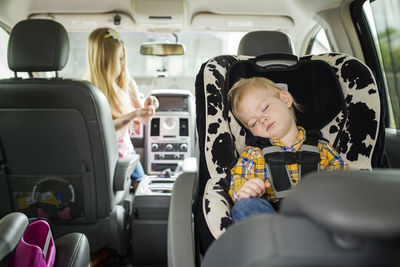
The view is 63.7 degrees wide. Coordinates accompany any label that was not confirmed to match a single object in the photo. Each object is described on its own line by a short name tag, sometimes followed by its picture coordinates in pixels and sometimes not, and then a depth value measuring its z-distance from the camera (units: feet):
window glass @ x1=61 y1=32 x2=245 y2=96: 13.34
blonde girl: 9.07
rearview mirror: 11.93
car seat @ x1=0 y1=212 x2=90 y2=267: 3.45
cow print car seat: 4.84
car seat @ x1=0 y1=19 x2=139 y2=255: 6.43
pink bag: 3.73
